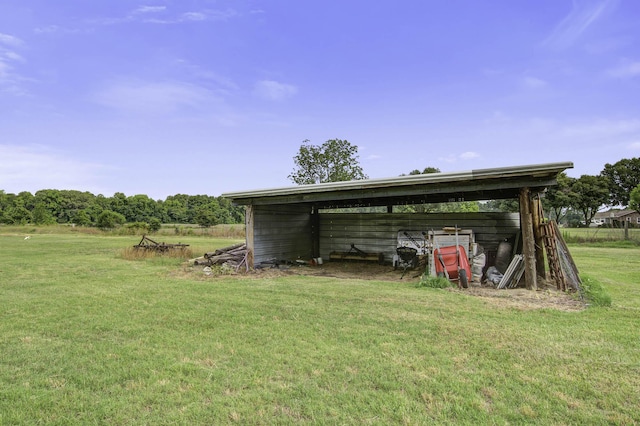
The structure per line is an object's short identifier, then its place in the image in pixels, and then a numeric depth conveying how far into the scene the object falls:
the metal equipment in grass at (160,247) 12.22
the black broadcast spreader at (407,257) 8.81
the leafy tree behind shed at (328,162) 24.44
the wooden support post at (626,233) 15.88
